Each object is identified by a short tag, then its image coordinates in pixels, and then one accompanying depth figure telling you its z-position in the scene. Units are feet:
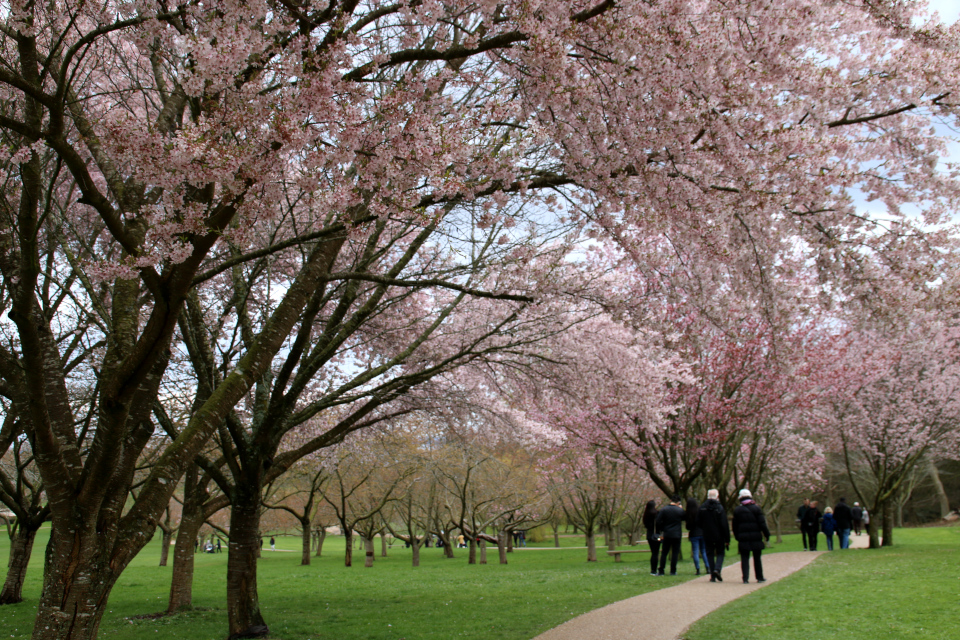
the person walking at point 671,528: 39.09
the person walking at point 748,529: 33.09
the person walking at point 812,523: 60.34
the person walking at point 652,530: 41.79
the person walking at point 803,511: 61.51
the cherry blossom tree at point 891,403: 56.39
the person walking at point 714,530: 35.09
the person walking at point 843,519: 60.39
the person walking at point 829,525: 64.34
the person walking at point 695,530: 38.71
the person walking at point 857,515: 81.30
